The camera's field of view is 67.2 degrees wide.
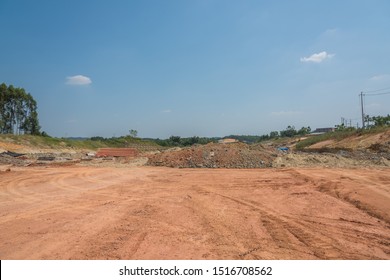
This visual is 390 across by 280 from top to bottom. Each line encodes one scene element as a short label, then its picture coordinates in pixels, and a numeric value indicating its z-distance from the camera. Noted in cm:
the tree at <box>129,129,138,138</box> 7943
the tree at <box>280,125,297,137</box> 8408
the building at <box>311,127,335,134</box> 9228
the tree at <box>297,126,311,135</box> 8094
